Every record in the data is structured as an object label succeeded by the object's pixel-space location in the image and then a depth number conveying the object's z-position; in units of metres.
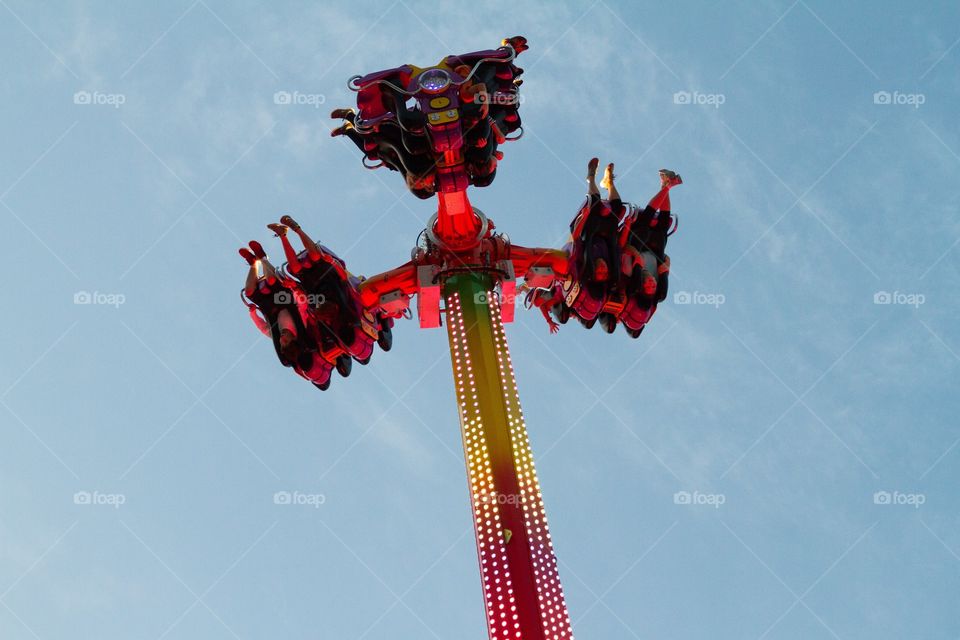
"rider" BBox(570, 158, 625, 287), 13.77
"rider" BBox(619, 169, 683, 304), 13.98
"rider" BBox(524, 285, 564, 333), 15.18
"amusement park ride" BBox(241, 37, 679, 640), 13.45
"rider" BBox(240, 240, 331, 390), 13.46
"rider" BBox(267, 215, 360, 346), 13.42
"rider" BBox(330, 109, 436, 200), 13.95
